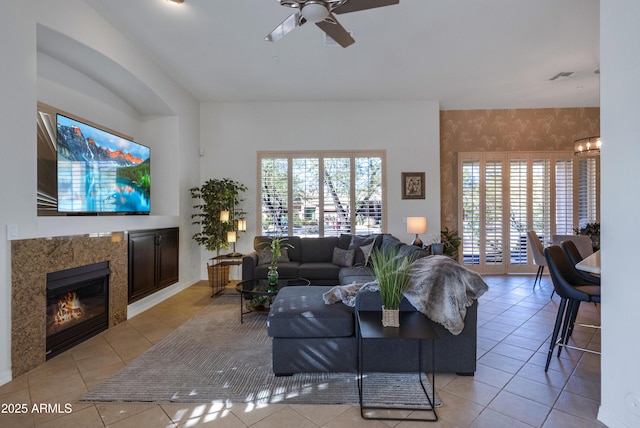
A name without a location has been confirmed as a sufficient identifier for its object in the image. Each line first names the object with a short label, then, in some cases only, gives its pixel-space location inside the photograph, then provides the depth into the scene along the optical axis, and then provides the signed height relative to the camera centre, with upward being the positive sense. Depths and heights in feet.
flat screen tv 9.80 +1.59
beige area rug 6.86 -4.26
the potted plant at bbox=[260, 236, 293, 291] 11.75 -2.36
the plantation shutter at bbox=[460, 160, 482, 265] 19.52 -0.17
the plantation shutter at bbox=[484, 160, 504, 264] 19.44 -0.05
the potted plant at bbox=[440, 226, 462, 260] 17.87 -1.83
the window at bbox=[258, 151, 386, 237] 18.62 +1.06
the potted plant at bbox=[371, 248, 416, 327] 6.61 -1.70
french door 19.19 +0.64
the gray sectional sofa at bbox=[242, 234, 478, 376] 7.63 -3.41
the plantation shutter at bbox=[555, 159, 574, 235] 19.13 +0.93
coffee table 11.16 -2.96
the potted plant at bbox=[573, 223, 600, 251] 14.51 -1.13
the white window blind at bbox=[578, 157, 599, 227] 19.13 +1.34
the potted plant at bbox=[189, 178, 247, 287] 16.79 -0.14
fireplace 9.04 -3.10
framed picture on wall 18.66 +1.66
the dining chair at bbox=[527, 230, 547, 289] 15.94 -2.03
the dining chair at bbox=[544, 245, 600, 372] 7.80 -2.11
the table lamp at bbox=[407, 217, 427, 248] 16.67 -0.80
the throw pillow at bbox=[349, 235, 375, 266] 15.84 -1.91
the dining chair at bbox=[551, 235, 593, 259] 13.99 -1.55
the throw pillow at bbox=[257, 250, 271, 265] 15.52 -2.34
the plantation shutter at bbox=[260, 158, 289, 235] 18.70 +1.08
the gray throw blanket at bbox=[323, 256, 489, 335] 7.36 -1.99
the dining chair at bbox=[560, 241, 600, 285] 9.36 -1.61
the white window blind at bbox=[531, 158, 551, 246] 19.21 +0.84
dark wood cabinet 12.83 -2.24
